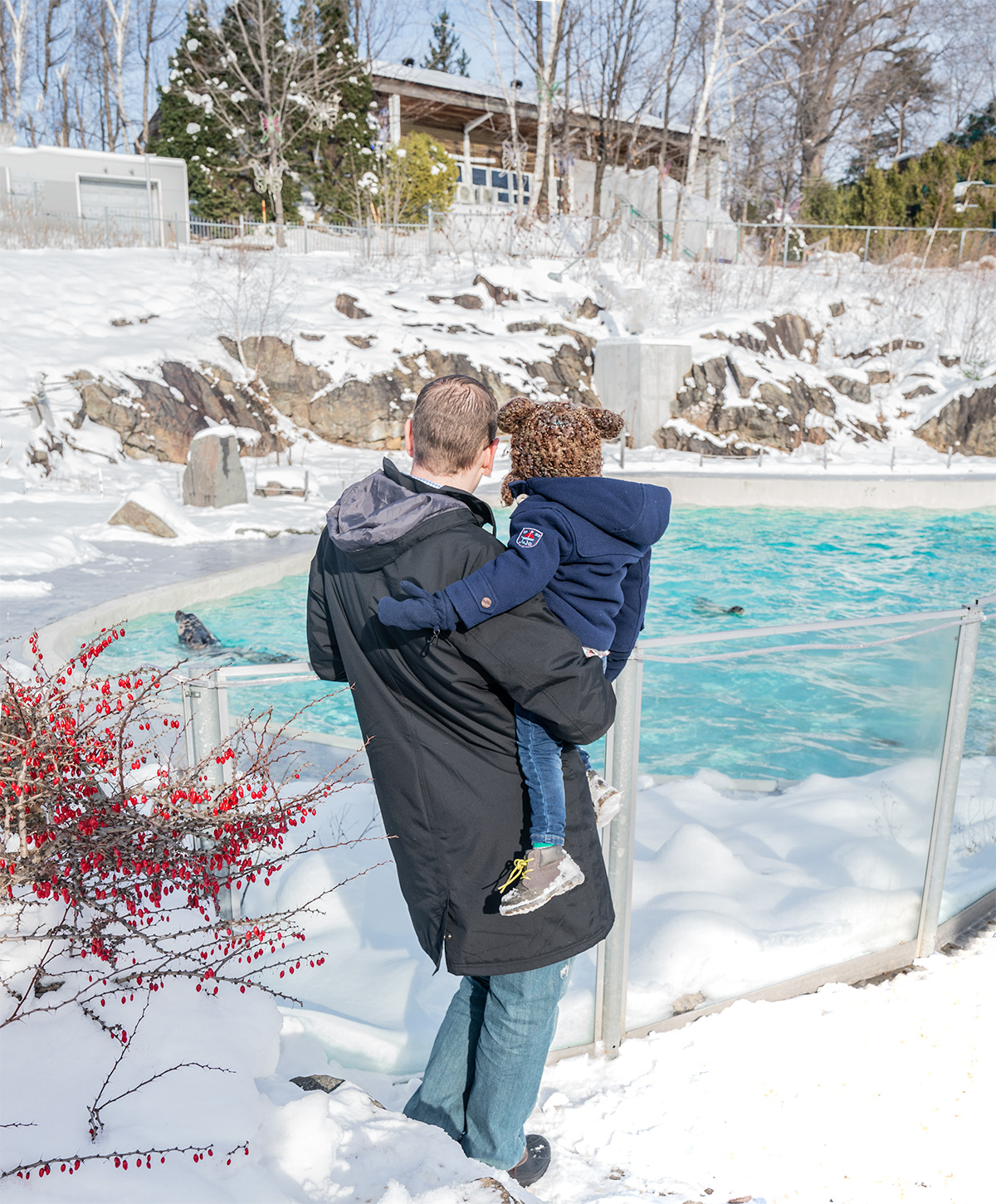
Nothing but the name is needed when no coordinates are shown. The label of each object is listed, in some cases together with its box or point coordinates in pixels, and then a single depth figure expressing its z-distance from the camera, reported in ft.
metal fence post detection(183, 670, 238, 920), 6.98
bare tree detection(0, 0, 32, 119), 85.61
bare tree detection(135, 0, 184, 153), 107.04
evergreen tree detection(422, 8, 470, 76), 128.26
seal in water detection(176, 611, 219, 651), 21.95
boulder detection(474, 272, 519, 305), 59.82
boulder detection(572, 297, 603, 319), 61.26
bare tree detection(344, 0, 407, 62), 95.32
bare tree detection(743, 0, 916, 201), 98.58
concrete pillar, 54.75
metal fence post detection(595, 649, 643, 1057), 7.97
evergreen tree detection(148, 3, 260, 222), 79.41
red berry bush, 5.51
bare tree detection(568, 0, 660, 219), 82.58
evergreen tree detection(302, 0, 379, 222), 82.20
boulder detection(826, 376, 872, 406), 62.49
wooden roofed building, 92.17
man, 5.32
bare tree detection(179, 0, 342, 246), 75.61
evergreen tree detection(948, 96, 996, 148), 98.68
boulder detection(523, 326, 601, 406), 55.21
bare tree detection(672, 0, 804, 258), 77.10
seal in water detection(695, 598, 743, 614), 30.73
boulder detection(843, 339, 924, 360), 66.54
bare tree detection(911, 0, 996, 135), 103.45
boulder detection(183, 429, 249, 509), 32.89
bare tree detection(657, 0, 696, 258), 85.14
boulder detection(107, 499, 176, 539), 29.58
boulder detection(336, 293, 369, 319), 54.39
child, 5.33
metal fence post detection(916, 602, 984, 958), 10.04
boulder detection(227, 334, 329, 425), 48.42
